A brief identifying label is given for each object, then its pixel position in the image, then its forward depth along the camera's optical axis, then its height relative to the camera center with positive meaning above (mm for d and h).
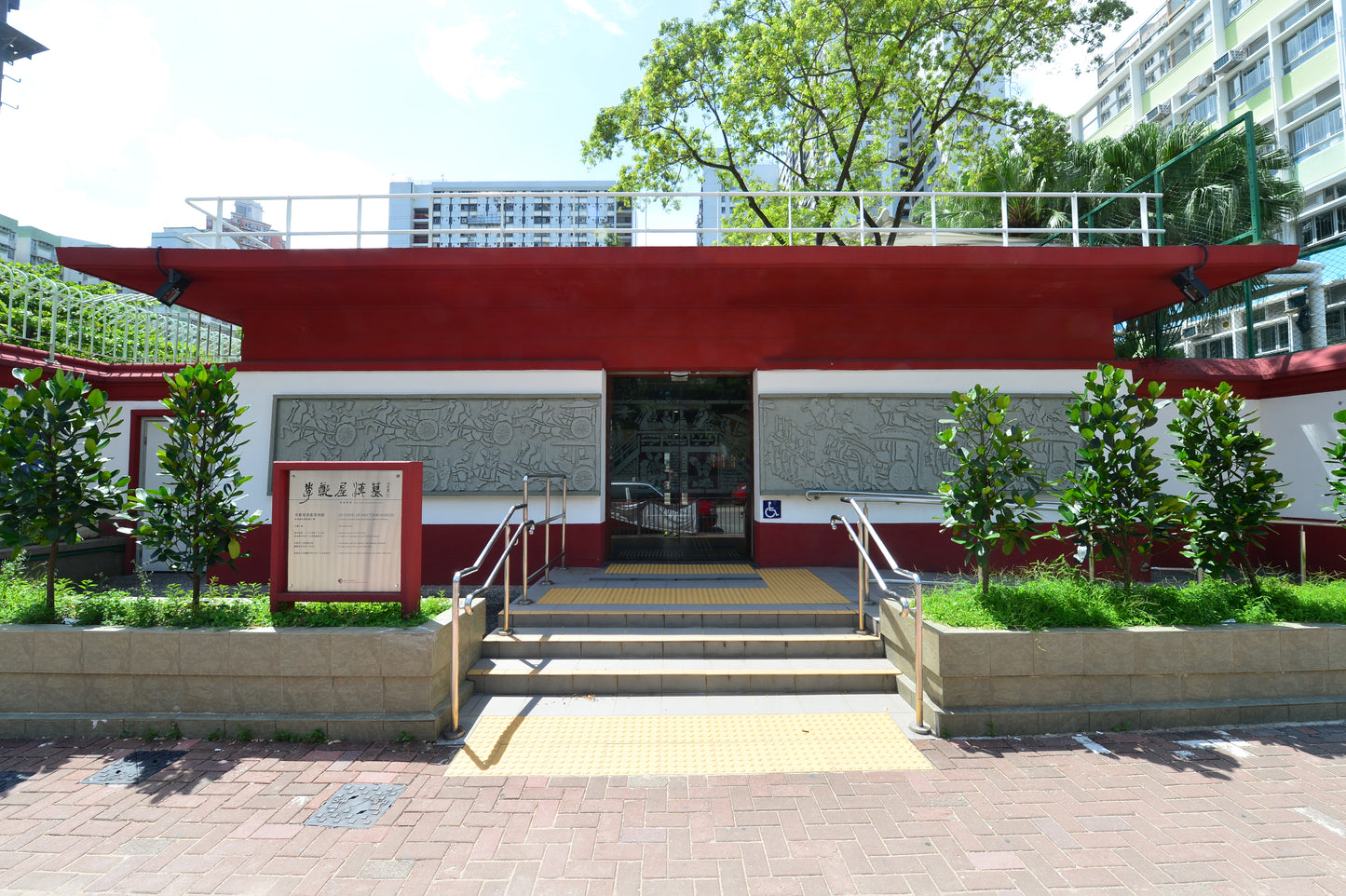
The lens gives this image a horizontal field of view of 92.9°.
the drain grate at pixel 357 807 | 3578 -1916
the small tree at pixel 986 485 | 5156 -48
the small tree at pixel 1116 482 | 5352 -13
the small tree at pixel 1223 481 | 5555 +5
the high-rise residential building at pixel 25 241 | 52875 +21170
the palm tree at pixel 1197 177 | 11734 +5906
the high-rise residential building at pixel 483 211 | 76000 +40108
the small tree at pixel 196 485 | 5109 -64
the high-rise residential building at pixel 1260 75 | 26281 +19565
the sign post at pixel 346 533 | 4977 -431
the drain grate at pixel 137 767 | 4047 -1903
